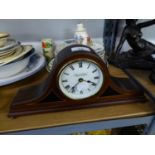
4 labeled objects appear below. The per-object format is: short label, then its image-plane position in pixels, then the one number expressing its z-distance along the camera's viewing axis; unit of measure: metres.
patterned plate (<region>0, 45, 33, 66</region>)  0.59
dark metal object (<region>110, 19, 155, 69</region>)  0.71
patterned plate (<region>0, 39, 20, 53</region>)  0.59
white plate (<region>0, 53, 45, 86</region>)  0.60
